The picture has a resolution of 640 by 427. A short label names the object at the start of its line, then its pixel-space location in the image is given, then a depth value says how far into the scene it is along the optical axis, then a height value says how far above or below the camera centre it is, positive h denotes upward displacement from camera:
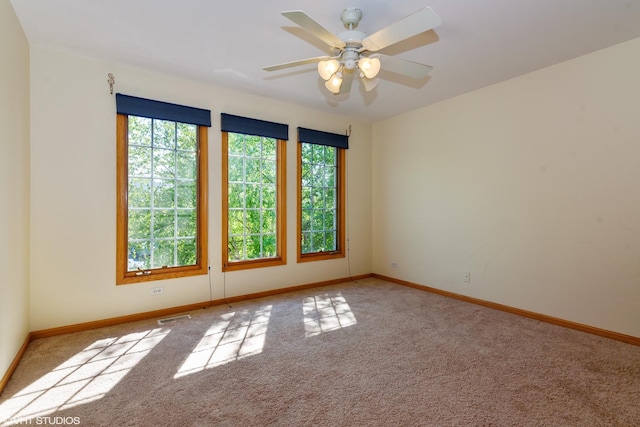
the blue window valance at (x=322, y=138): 4.59 +1.19
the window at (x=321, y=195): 4.70 +0.33
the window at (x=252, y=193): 3.99 +0.31
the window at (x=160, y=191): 3.33 +0.30
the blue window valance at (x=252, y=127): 3.92 +1.18
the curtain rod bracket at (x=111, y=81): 3.22 +1.41
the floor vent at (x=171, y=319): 3.29 -1.10
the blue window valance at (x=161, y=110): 3.27 +1.19
